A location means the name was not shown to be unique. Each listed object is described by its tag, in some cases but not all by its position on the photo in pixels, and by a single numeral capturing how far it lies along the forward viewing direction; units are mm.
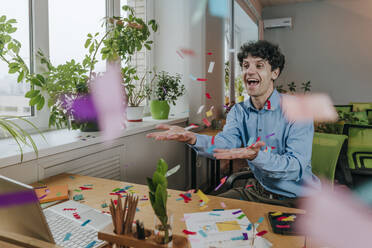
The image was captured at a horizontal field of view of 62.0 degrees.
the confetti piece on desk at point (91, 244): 983
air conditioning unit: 6961
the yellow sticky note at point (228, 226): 1101
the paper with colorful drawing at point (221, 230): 1007
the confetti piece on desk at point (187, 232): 1070
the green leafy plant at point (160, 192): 600
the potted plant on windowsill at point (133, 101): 2314
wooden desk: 1052
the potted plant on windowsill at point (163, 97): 2871
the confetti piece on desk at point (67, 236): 1030
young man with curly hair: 1618
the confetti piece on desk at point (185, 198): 1384
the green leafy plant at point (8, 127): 1084
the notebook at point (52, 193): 1320
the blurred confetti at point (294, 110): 1788
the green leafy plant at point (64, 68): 1602
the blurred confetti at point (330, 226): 1070
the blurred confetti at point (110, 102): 1967
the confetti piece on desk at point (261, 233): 1057
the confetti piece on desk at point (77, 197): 1352
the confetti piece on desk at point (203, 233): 1061
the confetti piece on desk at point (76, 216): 1172
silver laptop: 656
